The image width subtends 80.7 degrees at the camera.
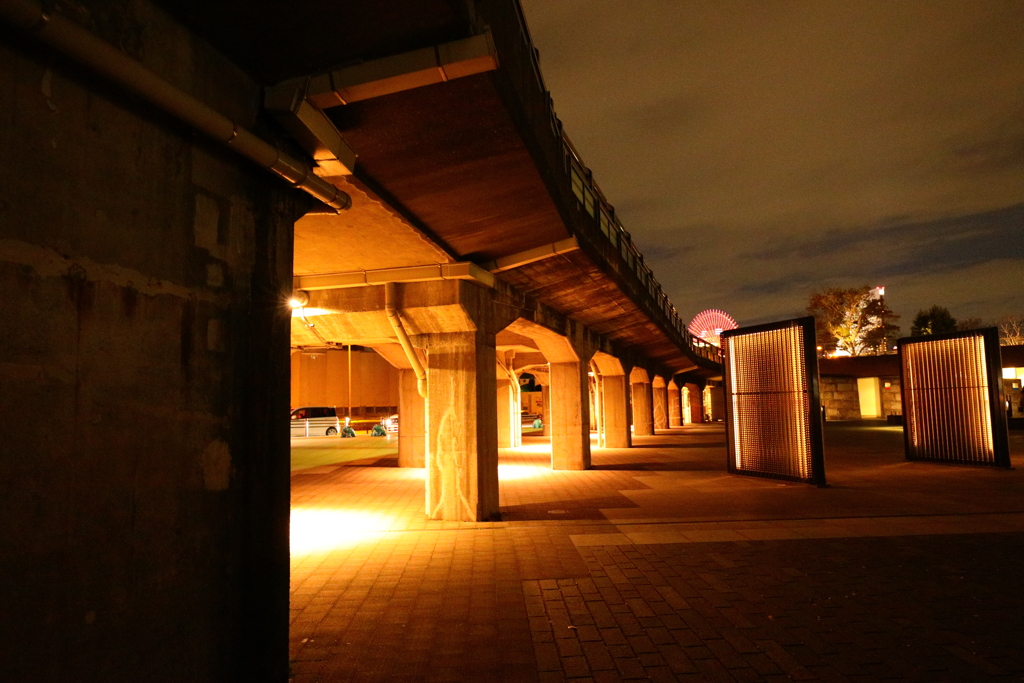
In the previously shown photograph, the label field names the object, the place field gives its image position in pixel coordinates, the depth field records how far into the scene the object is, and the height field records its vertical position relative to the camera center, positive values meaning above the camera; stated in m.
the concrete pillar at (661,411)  40.28 -1.36
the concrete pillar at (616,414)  24.25 -0.87
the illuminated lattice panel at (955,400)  15.57 -0.46
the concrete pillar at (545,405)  43.95 -0.91
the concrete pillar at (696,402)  54.84 -1.09
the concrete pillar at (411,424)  18.38 -0.81
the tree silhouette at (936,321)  66.38 +6.89
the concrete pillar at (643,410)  31.98 -1.00
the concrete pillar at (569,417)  17.44 -0.69
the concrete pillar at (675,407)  44.69 -1.25
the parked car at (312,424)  36.59 -1.45
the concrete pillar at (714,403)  58.93 -1.35
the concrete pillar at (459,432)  9.90 -0.58
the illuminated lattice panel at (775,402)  13.30 -0.33
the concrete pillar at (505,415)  24.92 -0.83
